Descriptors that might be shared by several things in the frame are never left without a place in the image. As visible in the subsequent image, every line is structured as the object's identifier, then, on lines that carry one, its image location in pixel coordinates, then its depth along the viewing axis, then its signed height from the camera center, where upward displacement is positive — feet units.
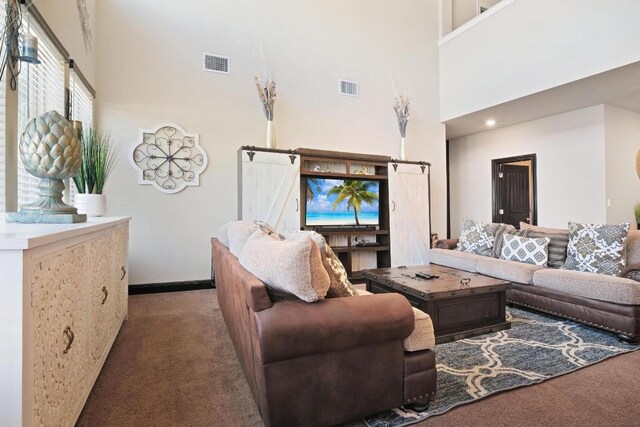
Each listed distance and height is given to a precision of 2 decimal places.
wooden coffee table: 8.92 -2.36
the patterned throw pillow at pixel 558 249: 11.93 -1.19
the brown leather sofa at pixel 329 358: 4.73 -2.14
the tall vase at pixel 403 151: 19.02 +3.80
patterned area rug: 6.05 -3.30
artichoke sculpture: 5.34 +1.06
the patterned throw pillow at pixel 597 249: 10.46 -1.09
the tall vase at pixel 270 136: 15.61 +3.87
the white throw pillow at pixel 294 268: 4.81 -0.75
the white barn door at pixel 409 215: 18.02 +0.13
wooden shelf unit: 16.55 +0.69
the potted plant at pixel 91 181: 9.52 +1.16
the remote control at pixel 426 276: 10.52 -1.87
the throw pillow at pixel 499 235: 13.79 -0.78
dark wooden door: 21.66 +1.58
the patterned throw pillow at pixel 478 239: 14.16 -0.97
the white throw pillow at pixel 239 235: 7.21 -0.36
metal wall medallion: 14.57 +2.73
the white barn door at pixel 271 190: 14.85 +1.31
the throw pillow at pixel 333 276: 5.78 -1.03
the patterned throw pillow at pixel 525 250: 11.98 -1.25
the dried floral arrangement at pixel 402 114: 19.33 +6.03
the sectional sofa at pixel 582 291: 8.67 -2.21
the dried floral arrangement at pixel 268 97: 15.94 +5.85
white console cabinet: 3.32 -1.25
